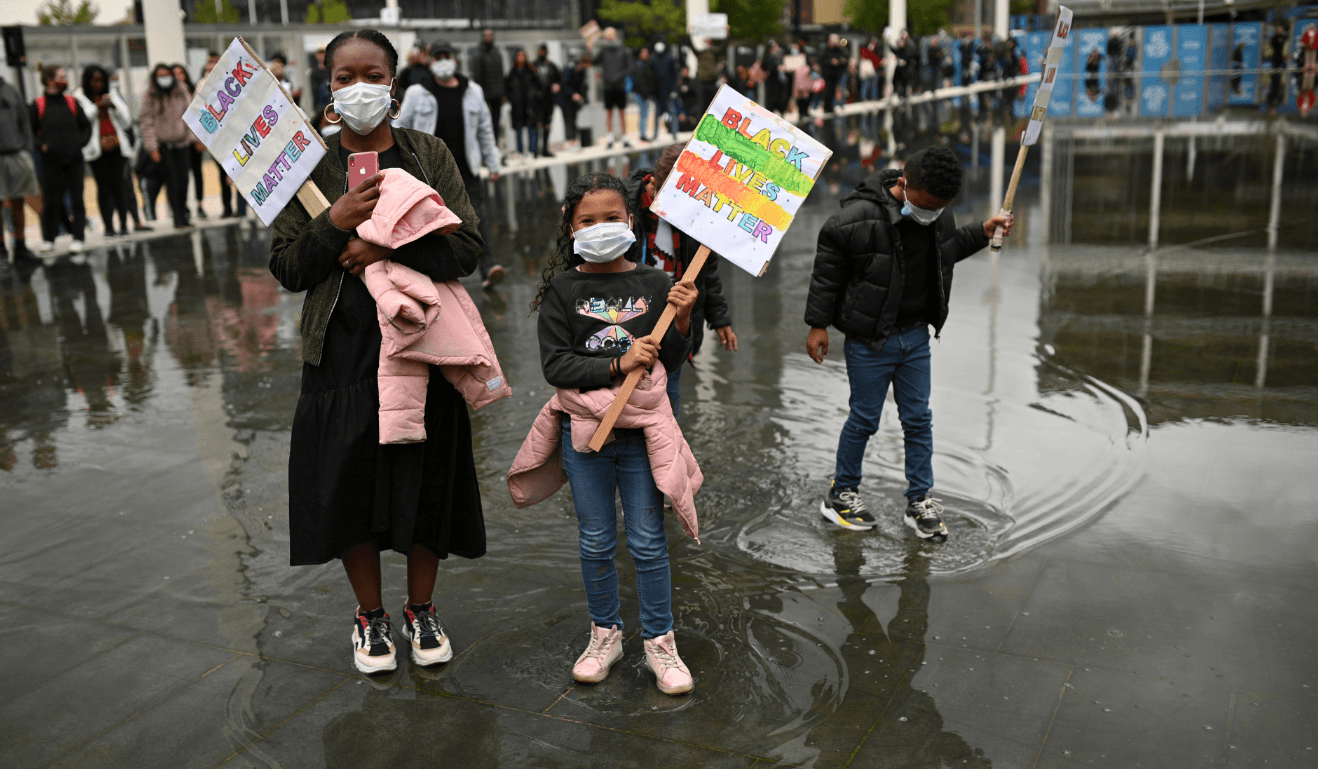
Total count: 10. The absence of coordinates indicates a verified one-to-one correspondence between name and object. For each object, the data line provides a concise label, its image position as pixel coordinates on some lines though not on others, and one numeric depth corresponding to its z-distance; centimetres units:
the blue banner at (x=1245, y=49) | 4210
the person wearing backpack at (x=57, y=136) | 1255
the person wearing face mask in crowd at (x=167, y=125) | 1366
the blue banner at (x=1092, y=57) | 4469
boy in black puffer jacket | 480
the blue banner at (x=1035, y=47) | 5405
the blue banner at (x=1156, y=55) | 4231
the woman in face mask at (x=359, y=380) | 354
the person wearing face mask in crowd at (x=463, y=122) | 1034
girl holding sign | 360
